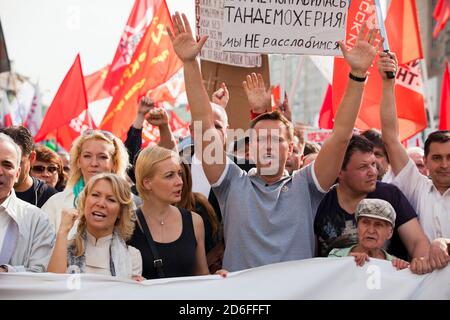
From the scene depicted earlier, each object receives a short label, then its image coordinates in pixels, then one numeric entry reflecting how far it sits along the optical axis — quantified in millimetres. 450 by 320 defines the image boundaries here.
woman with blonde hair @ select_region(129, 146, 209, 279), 8828
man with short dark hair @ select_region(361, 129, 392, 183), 13220
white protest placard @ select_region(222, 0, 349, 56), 10641
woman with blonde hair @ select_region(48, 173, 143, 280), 8555
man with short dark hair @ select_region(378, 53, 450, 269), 9648
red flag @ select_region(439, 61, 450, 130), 18134
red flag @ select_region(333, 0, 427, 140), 16531
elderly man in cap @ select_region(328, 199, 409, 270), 8828
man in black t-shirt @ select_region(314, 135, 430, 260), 9203
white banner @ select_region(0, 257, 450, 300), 8102
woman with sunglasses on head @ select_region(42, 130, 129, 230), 10719
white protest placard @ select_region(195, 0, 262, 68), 12648
